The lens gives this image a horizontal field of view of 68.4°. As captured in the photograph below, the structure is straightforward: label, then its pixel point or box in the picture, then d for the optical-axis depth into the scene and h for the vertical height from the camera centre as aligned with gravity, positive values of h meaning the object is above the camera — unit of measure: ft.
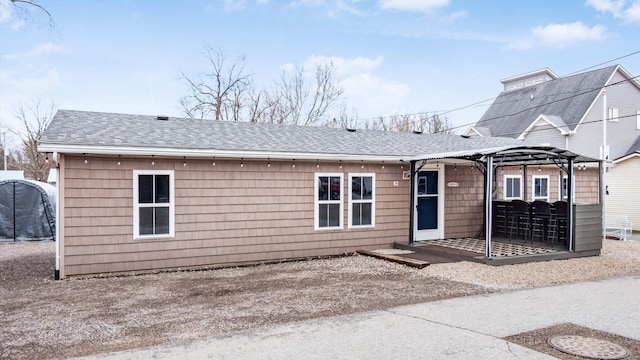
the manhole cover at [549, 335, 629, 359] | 14.10 -4.90
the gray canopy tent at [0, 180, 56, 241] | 47.88 -2.59
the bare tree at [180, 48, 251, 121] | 91.40 +19.03
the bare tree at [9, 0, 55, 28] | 22.95 +8.84
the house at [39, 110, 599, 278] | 27.37 -0.20
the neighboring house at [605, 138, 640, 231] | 55.36 +0.41
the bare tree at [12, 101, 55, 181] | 97.19 +12.25
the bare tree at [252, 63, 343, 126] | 93.61 +18.03
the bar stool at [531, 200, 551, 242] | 36.27 -2.21
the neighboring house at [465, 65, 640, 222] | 77.36 +13.44
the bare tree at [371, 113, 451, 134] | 116.37 +16.92
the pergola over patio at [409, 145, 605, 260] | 29.53 +2.27
